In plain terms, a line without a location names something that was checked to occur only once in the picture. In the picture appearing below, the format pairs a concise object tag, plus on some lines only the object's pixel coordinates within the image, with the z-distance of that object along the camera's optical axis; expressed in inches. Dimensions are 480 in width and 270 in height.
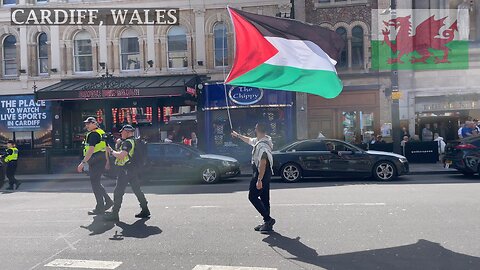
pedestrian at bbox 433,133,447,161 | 706.8
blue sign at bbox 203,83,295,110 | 837.8
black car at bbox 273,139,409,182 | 522.0
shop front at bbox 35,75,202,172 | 836.0
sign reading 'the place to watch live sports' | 888.9
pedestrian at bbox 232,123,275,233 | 275.9
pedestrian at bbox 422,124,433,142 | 804.0
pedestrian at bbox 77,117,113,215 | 336.2
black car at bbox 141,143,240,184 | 559.2
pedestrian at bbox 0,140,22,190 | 581.3
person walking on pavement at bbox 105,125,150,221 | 316.8
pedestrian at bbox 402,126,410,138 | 781.3
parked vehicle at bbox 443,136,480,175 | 511.5
